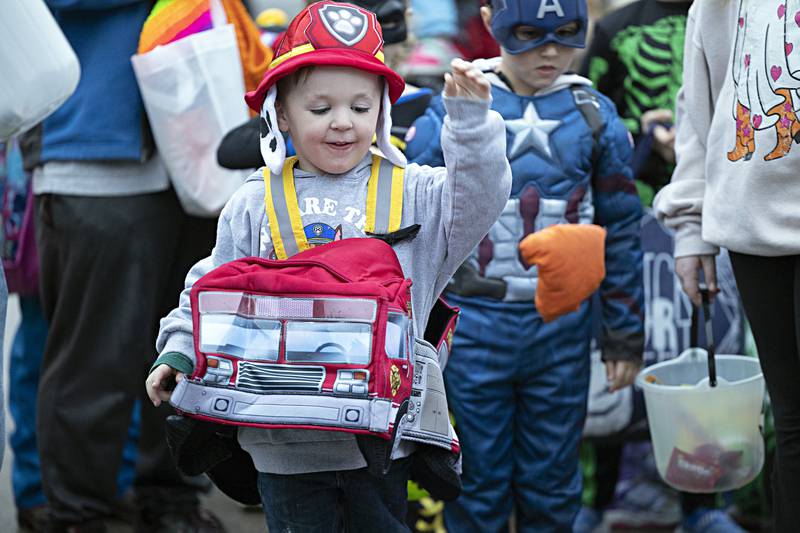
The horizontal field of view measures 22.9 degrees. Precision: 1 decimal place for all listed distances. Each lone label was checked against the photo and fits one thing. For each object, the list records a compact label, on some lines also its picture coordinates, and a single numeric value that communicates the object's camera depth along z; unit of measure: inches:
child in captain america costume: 231.3
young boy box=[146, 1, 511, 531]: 167.8
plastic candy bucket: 221.3
